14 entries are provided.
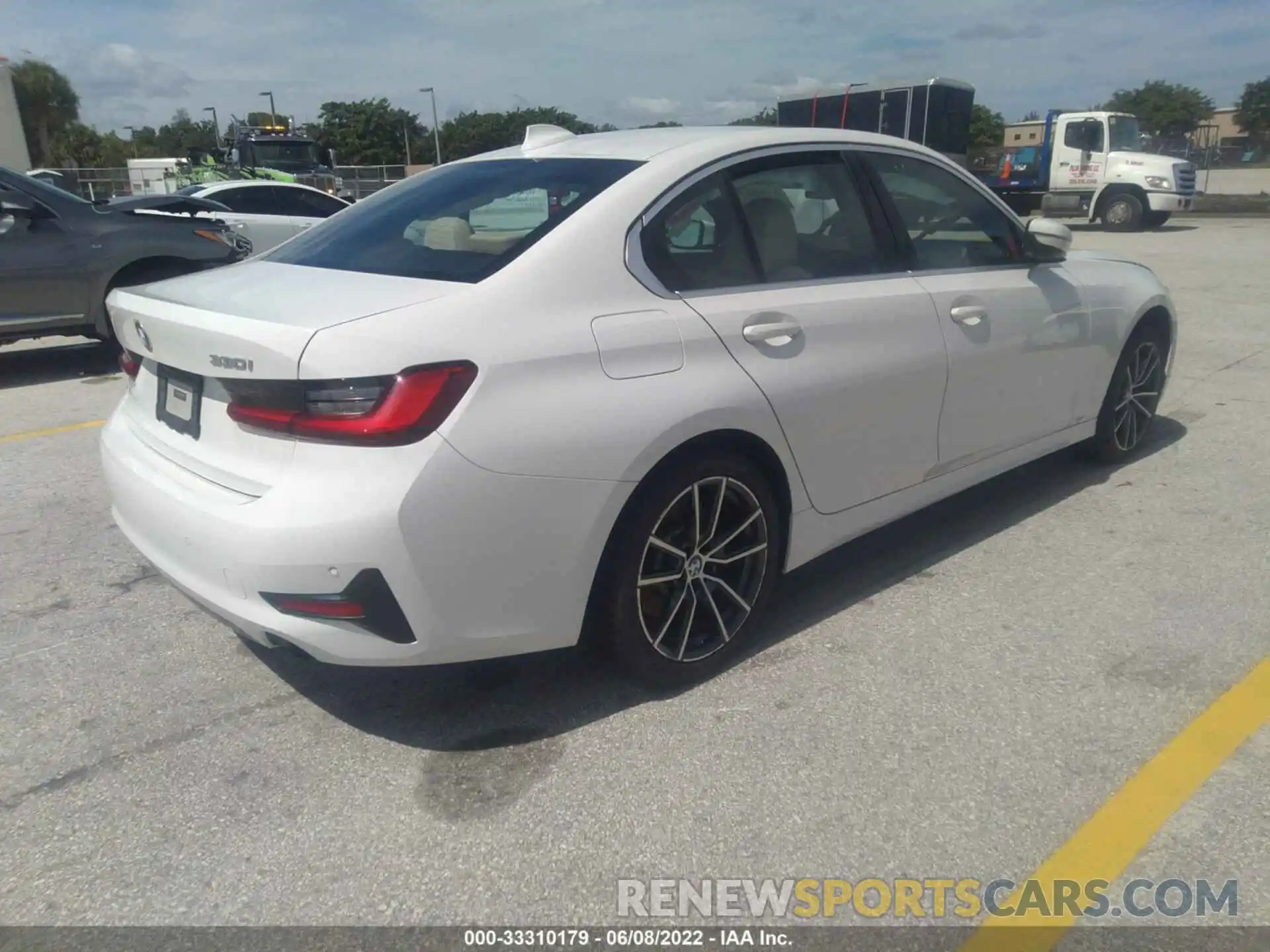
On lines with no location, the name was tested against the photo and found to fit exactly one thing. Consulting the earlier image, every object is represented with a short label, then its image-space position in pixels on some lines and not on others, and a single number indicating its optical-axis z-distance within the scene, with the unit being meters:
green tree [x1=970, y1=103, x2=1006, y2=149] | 60.78
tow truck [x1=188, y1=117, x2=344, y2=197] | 22.00
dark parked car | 7.80
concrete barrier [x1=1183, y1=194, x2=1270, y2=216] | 27.89
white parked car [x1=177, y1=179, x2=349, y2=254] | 13.97
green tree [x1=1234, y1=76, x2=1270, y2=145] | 72.94
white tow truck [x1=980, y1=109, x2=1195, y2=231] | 22.56
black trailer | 22.50
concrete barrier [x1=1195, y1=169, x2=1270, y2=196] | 38.19
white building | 43.12
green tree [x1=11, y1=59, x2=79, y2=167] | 69.00
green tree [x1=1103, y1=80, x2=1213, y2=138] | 67.81
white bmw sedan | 2.52
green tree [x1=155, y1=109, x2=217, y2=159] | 76.31
